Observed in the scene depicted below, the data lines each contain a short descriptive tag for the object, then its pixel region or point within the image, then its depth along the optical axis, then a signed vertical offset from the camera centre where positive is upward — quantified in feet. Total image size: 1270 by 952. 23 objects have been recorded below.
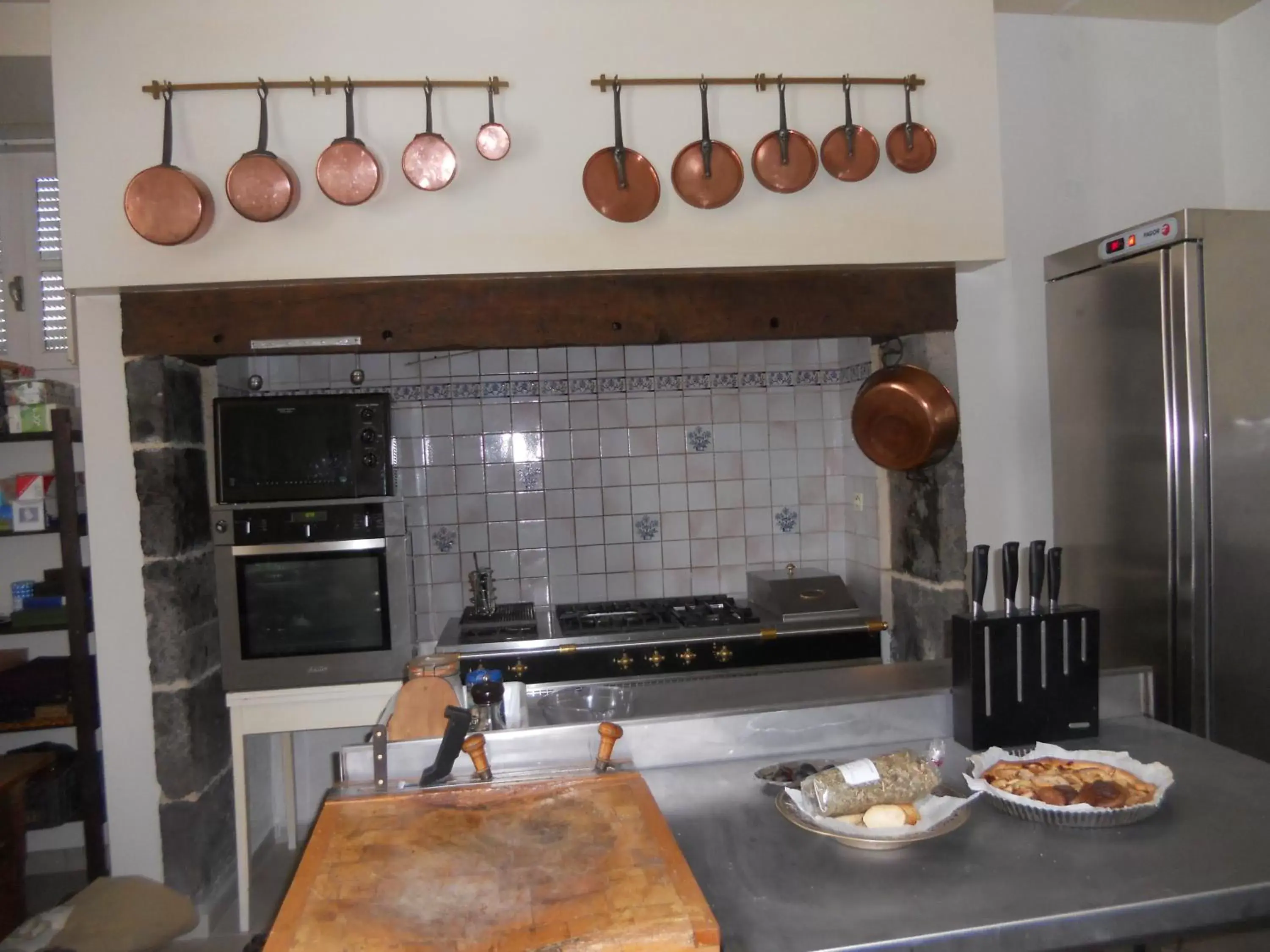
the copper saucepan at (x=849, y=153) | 7.57 +2.53
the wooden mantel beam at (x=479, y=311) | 7.71 +1.42
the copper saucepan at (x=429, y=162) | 7.12 +2.46
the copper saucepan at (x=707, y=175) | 7.41 +2.36
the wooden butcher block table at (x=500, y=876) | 3.33 -1.63
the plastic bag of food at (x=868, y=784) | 4.28 -1.54
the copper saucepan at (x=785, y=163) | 7.48 +2.44
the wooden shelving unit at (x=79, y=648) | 8.95 -1.50
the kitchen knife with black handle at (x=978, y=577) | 5.10 -0.70
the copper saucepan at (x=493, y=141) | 7.22 +2.64
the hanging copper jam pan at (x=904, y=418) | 8.46 +0.35
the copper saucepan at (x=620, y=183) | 7.29 +2.29
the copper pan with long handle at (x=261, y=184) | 7.01 +2.31
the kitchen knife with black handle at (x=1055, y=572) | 5.17 -0.70
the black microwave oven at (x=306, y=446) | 9.19 +0.38
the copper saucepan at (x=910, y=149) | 7.66 +2.57
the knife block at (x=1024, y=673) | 5.09 -1.25
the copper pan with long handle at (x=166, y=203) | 6.97 +2.20
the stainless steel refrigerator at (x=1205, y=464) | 7.03 -0.17
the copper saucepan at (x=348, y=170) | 7.06 +2.41
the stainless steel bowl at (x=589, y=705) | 5.50 -1.43
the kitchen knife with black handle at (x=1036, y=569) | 5.11 -0.67
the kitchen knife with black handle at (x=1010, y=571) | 5.24 -0.72
